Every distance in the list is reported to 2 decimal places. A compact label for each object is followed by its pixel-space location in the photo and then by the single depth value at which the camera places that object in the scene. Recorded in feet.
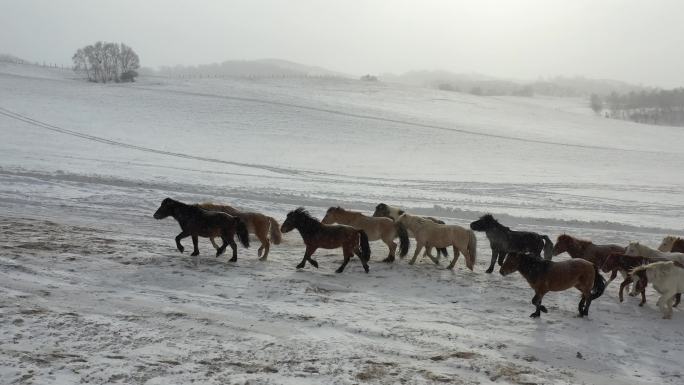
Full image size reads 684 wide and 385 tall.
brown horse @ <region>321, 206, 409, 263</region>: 38.47
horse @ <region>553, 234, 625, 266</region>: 37.09
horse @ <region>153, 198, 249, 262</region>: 34.91
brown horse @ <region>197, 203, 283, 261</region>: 36.78
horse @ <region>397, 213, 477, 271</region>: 37.06
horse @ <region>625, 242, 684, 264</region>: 34.33
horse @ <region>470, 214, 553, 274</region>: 38.11
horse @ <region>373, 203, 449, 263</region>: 44.88
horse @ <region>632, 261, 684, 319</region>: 29.32
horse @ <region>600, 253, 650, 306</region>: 32.31
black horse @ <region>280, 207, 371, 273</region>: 34.71
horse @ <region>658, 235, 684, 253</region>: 39.42
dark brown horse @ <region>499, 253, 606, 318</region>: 28.30
